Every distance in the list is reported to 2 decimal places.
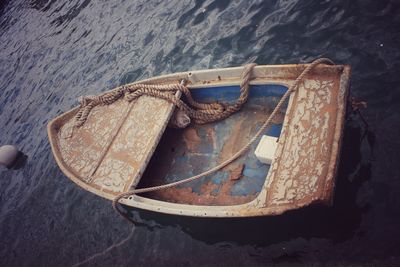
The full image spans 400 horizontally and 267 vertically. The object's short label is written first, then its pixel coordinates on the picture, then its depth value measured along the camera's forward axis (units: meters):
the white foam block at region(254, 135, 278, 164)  4.52
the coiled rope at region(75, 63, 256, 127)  5.55
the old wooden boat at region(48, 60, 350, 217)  3.92
